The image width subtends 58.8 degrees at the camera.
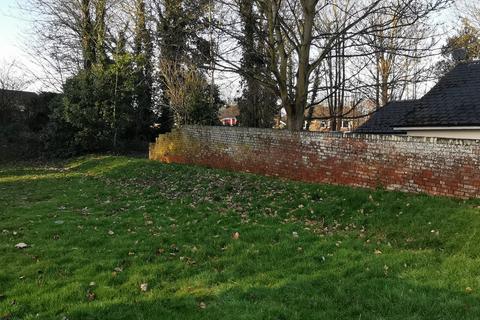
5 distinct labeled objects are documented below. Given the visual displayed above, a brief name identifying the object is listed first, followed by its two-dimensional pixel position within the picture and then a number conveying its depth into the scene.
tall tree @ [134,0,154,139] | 24.70
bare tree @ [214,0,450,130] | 14.38
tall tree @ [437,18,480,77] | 28.47
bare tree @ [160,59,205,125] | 20.80
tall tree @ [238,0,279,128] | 24.73
